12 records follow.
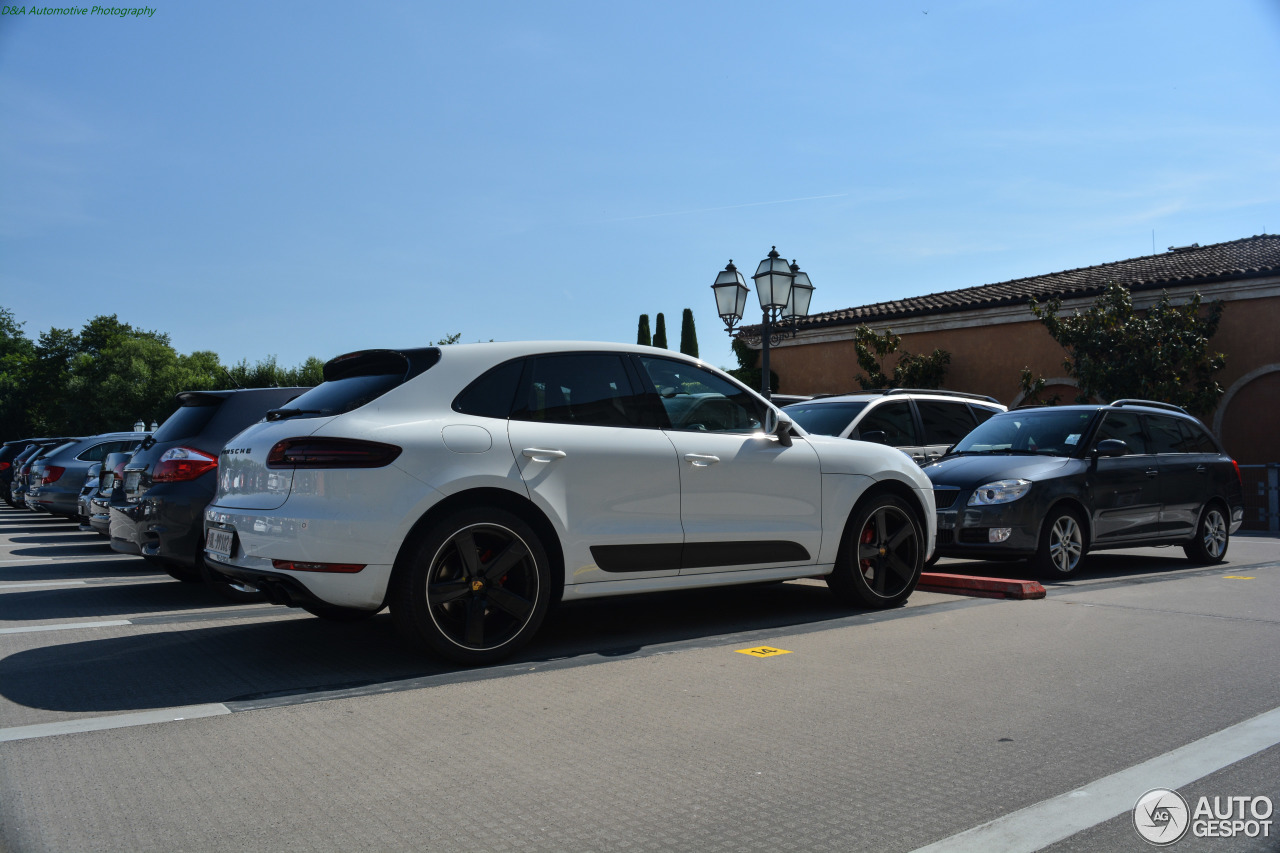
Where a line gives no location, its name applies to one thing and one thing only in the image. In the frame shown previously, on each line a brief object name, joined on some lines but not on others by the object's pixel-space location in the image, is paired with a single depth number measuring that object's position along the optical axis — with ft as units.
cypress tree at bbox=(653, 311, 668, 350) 221.05
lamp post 48.93
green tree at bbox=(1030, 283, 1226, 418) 70.28
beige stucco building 71.00
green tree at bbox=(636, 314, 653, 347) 216.95
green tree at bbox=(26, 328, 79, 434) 284.41
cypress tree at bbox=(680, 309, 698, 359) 213.05
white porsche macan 15.62
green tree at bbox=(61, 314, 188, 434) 262.67
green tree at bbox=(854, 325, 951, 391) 84.94
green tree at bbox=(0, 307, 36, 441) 288.51
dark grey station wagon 28.43
